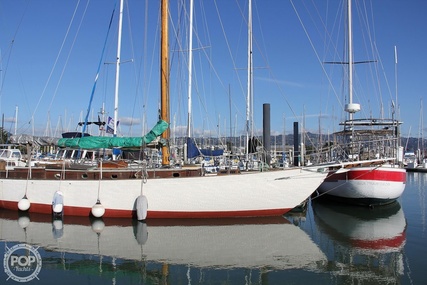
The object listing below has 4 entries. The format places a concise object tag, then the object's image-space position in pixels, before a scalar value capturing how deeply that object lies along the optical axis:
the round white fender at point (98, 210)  14.59
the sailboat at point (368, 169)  17.45
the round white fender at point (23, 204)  15.70
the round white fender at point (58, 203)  14.92
